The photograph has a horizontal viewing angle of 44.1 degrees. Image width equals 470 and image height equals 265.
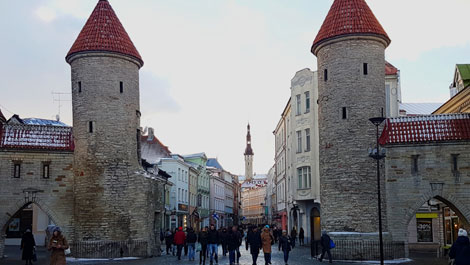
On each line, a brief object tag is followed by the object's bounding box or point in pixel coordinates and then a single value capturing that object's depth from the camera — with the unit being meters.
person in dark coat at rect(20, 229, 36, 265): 25.36
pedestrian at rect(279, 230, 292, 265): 25.05
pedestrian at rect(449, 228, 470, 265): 12.99
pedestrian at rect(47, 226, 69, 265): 15.08
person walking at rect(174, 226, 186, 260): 29.96
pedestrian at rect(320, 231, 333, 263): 26.24
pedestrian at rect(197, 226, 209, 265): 25.95
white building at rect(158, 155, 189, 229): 63.62
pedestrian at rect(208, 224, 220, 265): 25.98
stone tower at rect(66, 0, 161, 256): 30.02
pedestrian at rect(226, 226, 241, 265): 24.39
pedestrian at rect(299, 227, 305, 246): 44.88
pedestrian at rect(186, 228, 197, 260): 28.45
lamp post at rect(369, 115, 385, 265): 20.52
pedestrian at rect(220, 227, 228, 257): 27.08
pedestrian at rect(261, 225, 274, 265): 23.34
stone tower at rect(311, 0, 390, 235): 28.30
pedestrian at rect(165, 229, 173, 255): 35.88
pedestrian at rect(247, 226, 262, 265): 23.50
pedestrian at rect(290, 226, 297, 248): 39.35
